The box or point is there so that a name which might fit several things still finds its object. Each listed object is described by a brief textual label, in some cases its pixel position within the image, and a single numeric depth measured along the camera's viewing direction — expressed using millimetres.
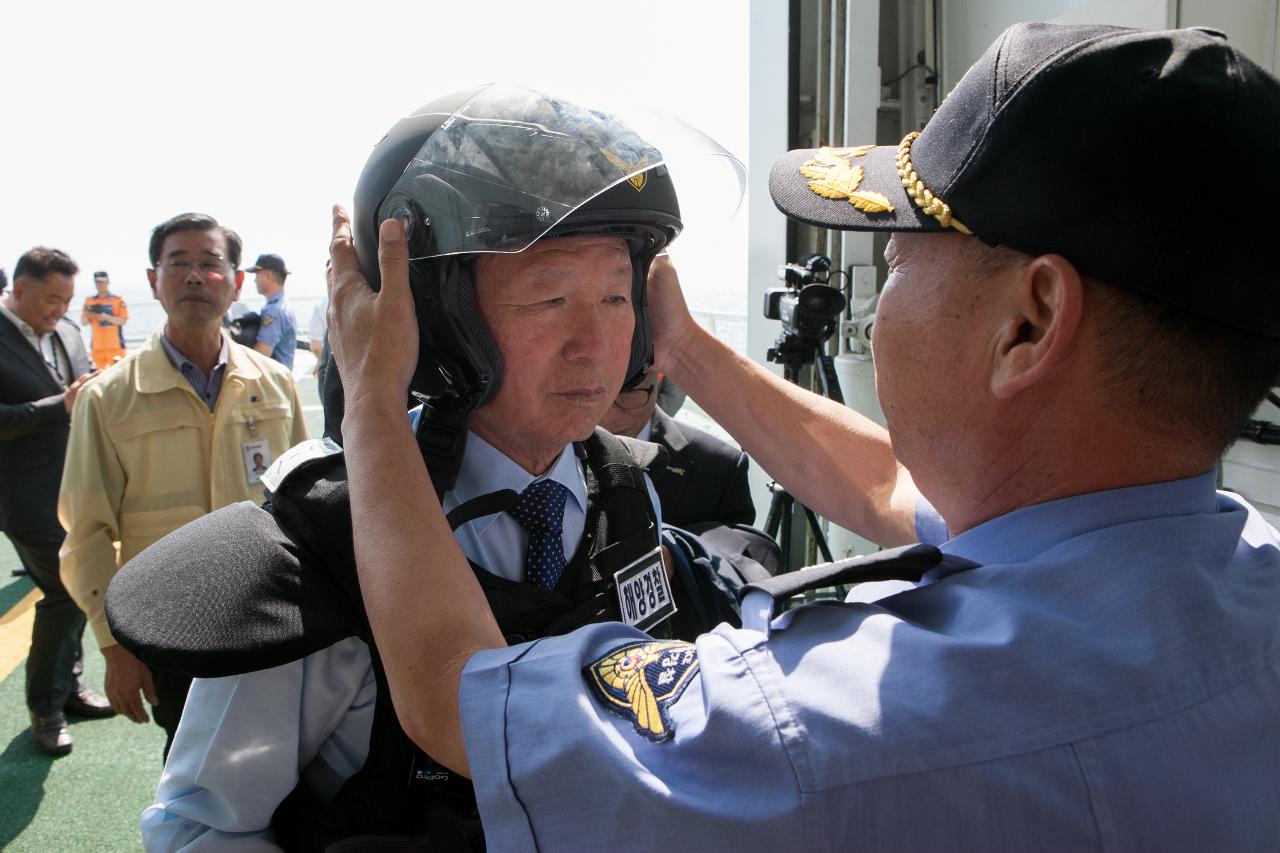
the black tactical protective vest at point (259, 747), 1178
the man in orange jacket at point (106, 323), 12047
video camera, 3531
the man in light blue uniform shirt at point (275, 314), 7781
